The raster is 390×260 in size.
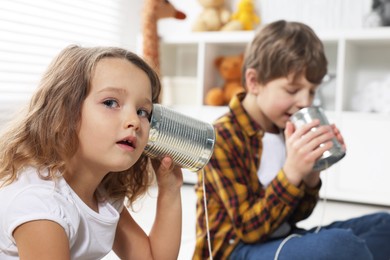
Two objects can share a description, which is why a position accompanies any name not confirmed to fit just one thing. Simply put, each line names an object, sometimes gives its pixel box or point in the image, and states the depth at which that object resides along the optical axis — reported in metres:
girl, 0.68
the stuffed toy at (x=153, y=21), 2.56
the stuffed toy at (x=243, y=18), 2.85
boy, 1.07
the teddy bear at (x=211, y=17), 2.96
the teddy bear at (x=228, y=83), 2.81
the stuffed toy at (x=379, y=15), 2.51
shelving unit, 2.43
